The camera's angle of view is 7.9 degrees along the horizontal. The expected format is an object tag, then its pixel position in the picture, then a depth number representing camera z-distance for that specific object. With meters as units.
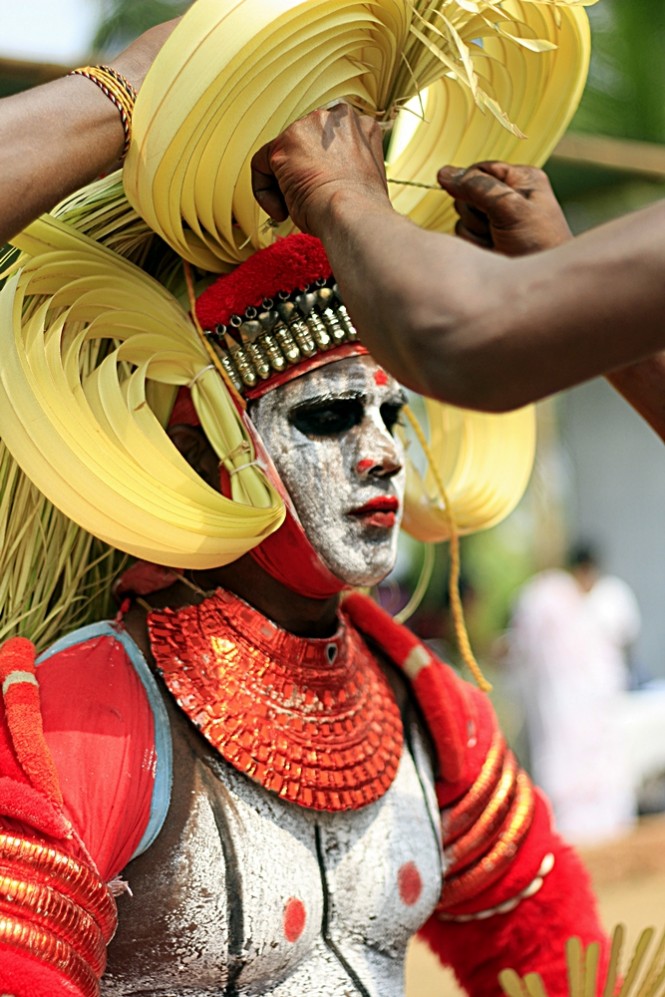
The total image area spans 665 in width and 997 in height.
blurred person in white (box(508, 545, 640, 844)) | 7.60
